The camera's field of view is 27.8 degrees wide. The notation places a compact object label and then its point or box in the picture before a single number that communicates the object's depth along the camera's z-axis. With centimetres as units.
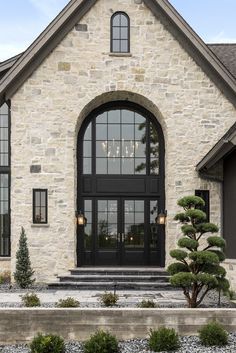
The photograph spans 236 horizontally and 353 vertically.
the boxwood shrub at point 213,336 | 1052
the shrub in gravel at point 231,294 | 1329
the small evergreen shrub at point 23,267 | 1608
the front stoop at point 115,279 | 1580
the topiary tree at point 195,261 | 1186
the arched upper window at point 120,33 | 1712
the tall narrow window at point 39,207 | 1683
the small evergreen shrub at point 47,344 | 1000
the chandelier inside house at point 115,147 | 1791
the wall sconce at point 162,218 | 1730
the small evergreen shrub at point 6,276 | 1716
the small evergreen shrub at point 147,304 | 1207
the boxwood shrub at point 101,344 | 1005
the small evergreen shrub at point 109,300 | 1252
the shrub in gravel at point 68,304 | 1177
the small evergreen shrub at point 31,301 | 1223
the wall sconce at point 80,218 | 1731
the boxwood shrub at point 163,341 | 1028
